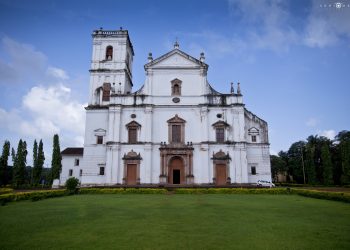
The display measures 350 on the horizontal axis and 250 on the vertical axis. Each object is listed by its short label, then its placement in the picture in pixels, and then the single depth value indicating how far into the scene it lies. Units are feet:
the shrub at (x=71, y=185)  78.84
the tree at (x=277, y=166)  197.53
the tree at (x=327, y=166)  138.02
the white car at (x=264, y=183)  101.04
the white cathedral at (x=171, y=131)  102.68
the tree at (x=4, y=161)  131.30
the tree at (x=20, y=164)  130.52
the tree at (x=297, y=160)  168.66
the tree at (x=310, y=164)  146.30
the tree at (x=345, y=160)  129.02
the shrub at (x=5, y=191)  67.45
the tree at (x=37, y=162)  136.22
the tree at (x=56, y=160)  130.31
